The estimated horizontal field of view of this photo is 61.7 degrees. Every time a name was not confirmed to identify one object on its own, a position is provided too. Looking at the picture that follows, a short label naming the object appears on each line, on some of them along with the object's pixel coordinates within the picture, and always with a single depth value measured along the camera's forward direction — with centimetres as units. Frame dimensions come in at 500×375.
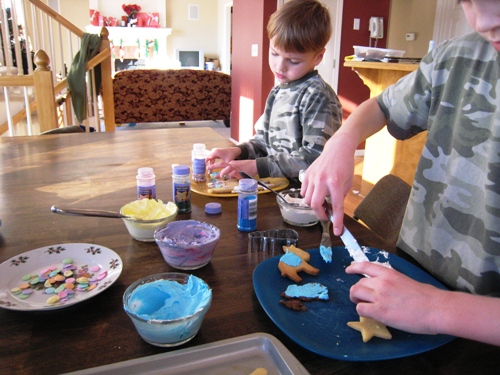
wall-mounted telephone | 500
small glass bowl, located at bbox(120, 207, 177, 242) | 90
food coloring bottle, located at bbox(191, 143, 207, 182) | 133
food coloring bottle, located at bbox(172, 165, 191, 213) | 108
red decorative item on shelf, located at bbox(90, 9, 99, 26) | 984
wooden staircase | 374
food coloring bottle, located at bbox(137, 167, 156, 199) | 109
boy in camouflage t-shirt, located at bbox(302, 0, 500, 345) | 74
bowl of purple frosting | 78
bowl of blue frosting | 57
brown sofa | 597
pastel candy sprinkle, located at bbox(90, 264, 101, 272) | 79
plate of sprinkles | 69
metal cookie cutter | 90
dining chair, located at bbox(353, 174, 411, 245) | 120
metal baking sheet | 47
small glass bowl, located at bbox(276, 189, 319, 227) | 99
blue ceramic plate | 58
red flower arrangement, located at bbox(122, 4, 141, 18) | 1016
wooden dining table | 57
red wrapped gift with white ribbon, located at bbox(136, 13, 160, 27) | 1022
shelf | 1011
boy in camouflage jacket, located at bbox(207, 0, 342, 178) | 137
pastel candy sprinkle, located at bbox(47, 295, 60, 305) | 68
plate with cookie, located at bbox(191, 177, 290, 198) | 124
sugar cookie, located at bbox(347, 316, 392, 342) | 60
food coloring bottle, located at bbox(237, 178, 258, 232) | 97
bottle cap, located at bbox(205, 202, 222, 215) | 109
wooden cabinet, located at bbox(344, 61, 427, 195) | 299
